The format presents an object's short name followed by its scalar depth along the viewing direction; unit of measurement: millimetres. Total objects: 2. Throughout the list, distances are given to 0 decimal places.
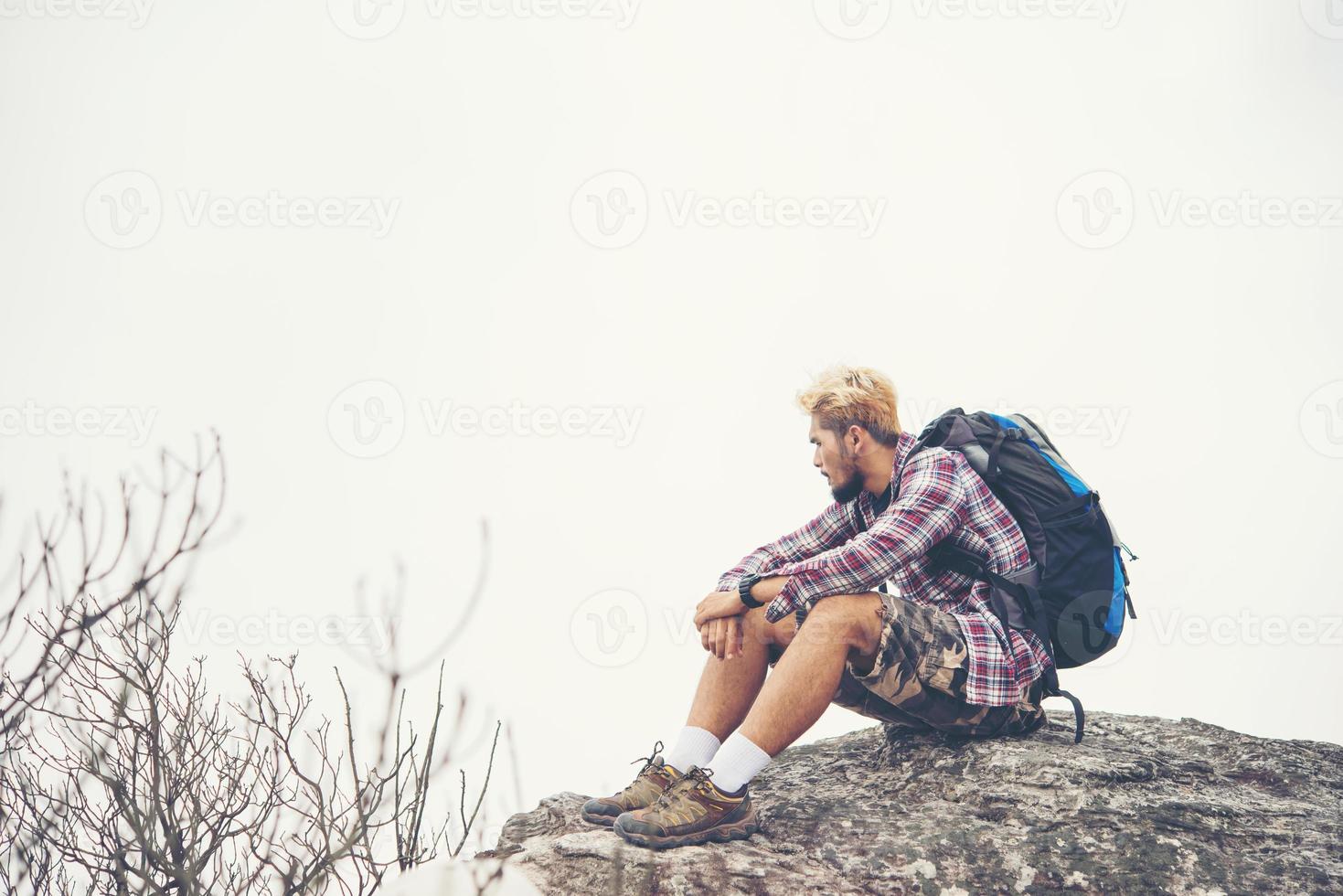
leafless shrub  2570
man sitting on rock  3146
